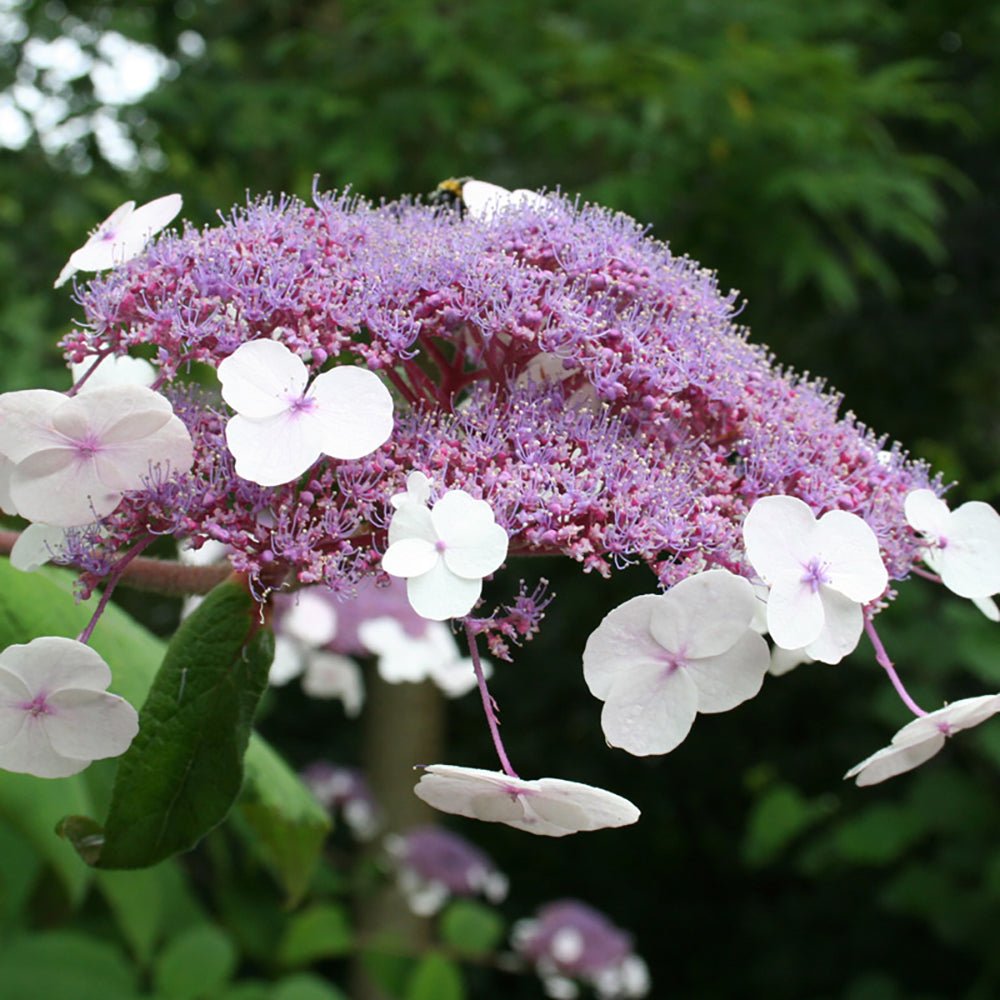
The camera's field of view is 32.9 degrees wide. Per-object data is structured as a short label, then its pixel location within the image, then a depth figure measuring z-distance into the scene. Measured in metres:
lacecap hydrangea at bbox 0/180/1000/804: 0.31
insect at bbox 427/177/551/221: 0.40
